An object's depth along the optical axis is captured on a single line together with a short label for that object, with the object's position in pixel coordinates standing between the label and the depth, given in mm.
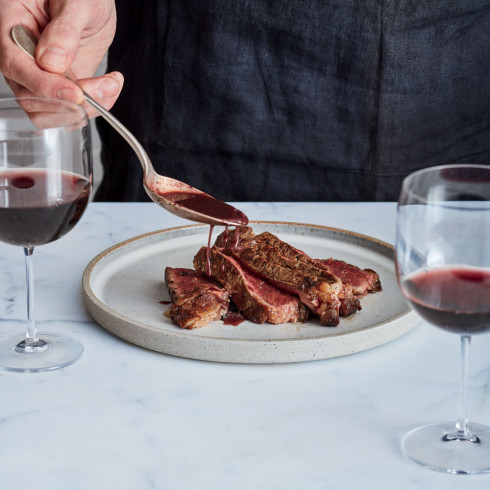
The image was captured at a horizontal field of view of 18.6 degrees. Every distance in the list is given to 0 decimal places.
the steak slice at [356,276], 1568
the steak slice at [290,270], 1498
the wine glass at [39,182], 1394
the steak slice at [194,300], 1482
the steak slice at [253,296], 1500
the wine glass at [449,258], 1232
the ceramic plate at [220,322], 1419
